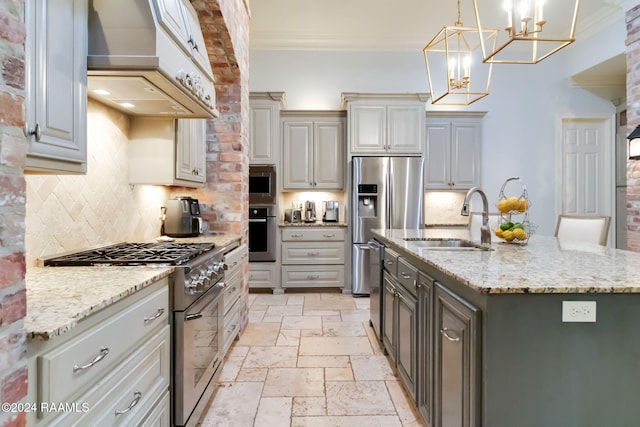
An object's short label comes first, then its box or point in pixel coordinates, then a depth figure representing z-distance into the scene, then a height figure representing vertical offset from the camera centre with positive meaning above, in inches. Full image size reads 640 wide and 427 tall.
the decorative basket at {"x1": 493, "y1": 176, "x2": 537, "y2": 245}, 93.7 -3.4
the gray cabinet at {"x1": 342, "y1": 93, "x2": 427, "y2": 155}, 186.5 +46.2
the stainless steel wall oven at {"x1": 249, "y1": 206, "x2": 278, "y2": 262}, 185.8 -10.9
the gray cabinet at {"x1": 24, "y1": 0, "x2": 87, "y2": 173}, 43.8 +16.4
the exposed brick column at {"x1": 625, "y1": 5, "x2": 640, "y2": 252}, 140.8 +41.1
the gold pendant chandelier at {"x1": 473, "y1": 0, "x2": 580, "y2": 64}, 72.9 +98.9
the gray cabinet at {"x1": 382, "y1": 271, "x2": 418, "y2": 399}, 79.0 -29.0
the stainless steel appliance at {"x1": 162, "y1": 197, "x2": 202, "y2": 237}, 114.7 -2.4
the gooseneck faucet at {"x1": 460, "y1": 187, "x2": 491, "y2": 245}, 90.8 -2.3
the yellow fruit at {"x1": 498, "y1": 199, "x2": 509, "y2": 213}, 95.9 +1.8
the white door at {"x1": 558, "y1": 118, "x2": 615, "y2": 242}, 216.8 +28.0
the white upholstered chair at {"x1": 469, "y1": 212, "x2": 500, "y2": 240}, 142.2 -3.2
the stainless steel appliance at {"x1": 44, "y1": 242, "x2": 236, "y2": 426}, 67.3 -19.4
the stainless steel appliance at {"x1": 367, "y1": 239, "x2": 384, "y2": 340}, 116.1 -24.4
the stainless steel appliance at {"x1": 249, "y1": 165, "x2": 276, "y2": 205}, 185.6 +15.2
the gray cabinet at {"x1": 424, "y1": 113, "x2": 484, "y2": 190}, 199.0 +33.8
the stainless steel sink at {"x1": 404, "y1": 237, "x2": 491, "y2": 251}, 102.5 -8.5
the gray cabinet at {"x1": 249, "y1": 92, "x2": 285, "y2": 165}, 186.1 +42.5
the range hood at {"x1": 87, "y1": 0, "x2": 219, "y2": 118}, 60.5 +27.9
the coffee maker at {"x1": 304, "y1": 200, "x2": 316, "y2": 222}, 202.1 +0.3
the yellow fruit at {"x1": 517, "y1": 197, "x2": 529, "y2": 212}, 94.1 +2.4
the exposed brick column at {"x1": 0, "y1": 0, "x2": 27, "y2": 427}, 29.8 -0.1
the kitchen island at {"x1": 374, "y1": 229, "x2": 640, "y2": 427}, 47.6 -18.5
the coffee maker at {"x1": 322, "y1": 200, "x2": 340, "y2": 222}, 202.4 +0.7
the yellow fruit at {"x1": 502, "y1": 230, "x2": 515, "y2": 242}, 94.2 -5.7
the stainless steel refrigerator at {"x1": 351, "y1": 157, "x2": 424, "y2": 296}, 182.2 +10.8
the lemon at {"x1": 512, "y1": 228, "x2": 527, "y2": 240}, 93.0 -5.3
